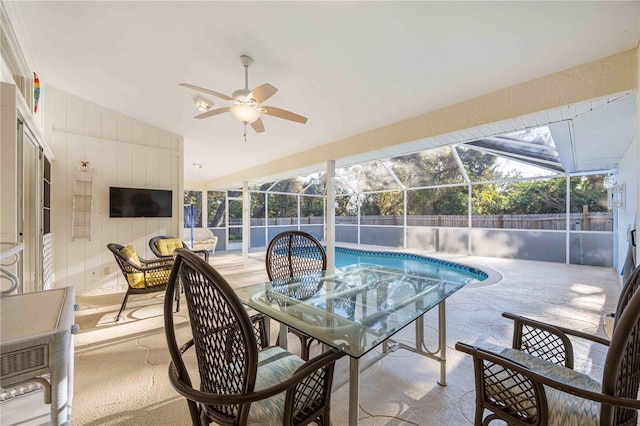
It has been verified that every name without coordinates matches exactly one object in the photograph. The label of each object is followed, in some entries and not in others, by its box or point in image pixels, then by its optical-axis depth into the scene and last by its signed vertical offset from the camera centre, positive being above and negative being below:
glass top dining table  1.25 -0.59
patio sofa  7.99 -0.84
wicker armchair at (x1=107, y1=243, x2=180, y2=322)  3.07 -0.78
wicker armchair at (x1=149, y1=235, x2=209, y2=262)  4.44 -0.58
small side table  0.87 -0.47
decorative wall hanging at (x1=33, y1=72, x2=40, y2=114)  3.09 +1.43
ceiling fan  2.37 +1.01
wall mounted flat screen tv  4.42 +0.15
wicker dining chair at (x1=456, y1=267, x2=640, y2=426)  0.80 -0.69
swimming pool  6.21 -1.39
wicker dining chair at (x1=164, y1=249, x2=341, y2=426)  0.83 -0.56
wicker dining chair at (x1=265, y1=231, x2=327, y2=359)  2.30 -0.42
